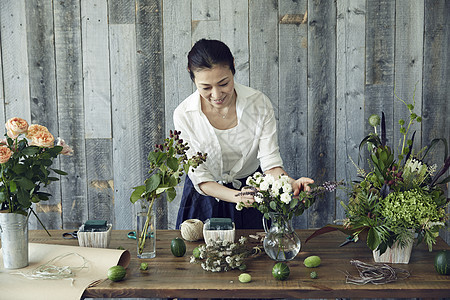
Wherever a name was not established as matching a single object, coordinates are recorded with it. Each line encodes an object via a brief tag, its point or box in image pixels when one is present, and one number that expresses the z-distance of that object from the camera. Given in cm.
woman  229
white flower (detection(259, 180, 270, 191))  161
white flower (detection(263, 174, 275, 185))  162
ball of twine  187
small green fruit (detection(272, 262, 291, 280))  151
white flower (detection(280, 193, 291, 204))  157
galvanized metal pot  159
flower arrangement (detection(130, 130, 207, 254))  167
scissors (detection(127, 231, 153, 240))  195
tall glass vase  172
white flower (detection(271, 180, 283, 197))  159
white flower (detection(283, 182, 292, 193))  158
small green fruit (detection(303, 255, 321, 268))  162
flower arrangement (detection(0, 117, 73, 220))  157
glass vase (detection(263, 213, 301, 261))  164
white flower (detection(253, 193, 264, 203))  162
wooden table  146
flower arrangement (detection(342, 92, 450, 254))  158
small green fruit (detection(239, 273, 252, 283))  150
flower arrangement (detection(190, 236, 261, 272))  160
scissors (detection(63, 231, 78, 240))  194
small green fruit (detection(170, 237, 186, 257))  173
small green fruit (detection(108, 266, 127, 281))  152
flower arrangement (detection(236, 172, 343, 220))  159
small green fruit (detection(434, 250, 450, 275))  153
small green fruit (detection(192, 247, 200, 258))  168
